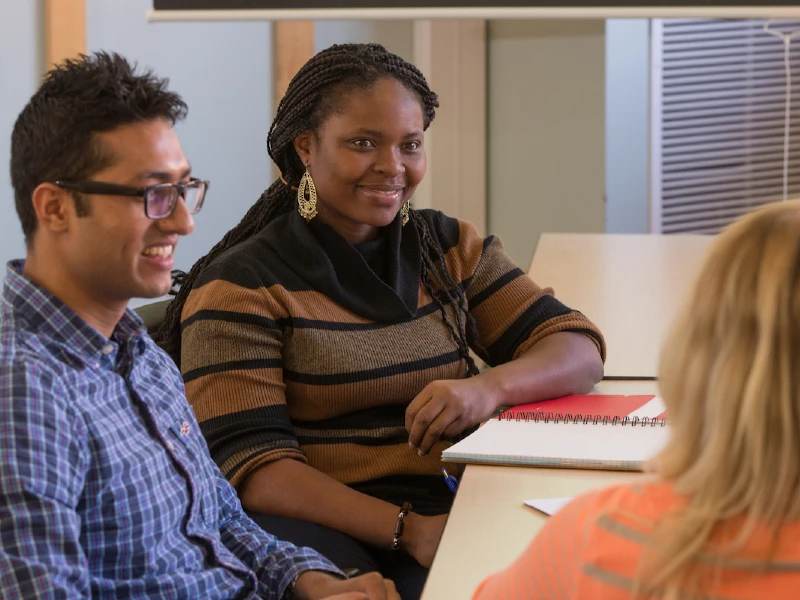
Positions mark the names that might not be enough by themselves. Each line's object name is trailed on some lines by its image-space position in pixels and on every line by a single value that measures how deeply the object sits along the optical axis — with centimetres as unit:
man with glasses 191
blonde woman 172
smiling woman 239
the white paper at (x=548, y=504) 217
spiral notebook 228
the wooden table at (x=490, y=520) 204
